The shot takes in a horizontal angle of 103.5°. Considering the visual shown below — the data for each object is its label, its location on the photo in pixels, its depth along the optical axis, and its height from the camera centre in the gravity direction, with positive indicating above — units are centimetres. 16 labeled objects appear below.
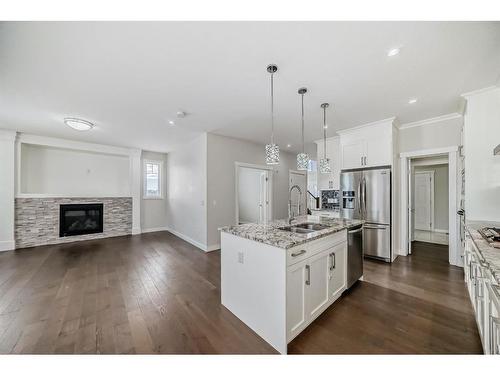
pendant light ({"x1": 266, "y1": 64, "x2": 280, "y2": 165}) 233 +42
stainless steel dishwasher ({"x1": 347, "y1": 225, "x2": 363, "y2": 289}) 257 -90
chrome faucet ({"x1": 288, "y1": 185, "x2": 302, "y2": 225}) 267 -44
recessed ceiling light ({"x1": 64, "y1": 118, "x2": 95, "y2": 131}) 358 +120
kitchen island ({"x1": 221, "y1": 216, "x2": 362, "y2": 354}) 163 -83
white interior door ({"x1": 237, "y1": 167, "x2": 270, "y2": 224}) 764 -29
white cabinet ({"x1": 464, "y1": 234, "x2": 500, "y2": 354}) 112 -79
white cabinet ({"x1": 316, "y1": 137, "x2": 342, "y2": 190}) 484 +59
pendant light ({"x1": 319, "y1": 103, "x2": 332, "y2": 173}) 294 +35
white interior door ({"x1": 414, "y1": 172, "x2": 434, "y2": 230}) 637 -37
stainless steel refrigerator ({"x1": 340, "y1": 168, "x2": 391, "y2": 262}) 370 -34
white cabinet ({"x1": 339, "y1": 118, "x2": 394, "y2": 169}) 376 +89
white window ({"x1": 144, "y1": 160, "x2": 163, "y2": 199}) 665 +31
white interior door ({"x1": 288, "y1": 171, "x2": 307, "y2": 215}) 652 +15
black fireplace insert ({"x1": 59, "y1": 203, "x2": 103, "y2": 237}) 525 -86
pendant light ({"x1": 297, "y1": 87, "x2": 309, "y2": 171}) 267 +39
